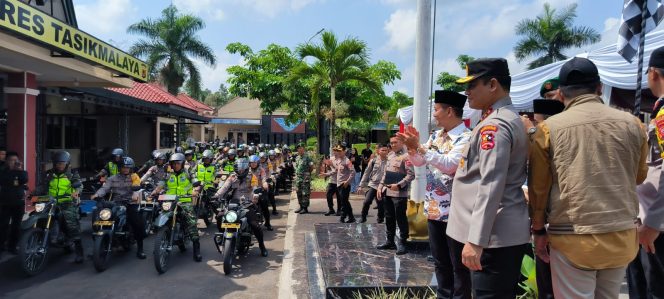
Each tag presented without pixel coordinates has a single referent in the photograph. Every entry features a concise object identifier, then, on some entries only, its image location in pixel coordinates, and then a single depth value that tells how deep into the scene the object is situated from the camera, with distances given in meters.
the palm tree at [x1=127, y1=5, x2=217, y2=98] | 31.23
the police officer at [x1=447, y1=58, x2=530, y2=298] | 2.29
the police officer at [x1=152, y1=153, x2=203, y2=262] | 6.90
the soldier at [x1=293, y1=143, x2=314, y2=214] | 10.84
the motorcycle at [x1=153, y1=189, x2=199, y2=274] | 6.10
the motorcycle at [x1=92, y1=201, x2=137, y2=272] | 6.22
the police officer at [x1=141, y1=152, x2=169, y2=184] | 9.00
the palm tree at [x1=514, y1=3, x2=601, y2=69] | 30.52
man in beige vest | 2.21
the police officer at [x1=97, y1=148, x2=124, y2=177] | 9.15
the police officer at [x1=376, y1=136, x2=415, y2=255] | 6.15
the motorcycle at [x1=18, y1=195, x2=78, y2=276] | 5.95
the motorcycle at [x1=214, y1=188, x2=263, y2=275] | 6.11
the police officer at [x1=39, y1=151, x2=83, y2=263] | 6.78
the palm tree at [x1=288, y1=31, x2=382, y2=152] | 15.18
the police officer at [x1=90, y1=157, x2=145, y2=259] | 7.14
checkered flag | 4.22
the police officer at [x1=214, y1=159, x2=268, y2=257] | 7.34
